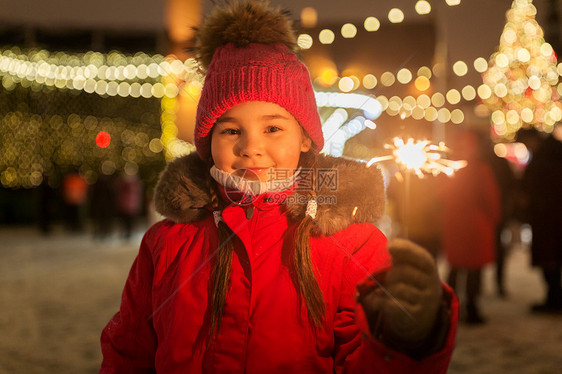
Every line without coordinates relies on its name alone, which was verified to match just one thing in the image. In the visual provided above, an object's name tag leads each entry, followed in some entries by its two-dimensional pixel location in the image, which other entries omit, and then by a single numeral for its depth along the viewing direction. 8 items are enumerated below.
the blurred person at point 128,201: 11.73
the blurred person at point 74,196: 14.21
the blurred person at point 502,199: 5.45
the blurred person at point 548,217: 5.06
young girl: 1.38
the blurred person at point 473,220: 4.69
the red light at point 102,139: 15.00
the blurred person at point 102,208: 12.19
